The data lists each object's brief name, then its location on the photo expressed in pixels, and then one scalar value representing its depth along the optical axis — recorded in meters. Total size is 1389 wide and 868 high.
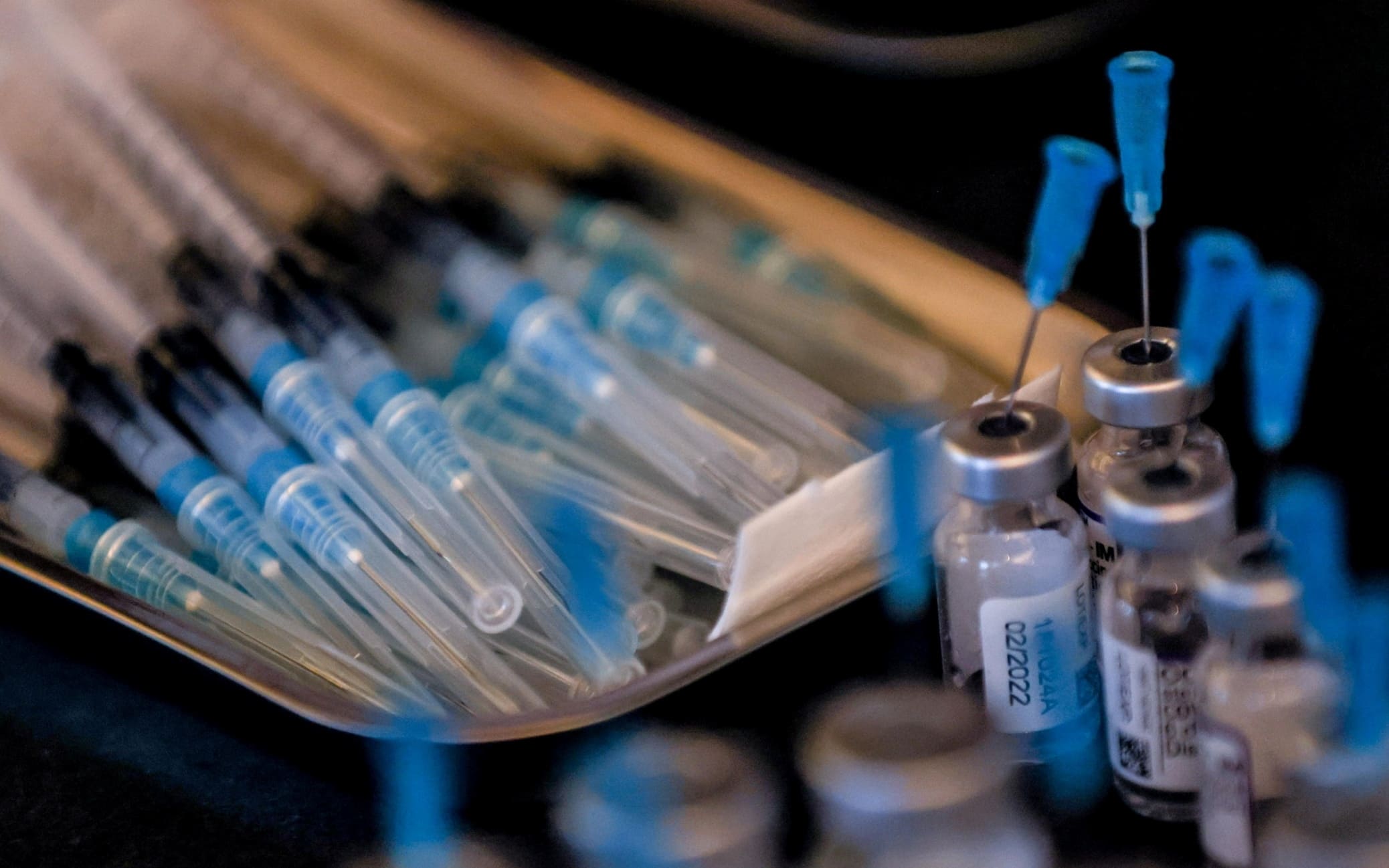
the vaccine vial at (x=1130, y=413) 0.63
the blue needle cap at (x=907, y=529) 0.65
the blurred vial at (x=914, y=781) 0.60
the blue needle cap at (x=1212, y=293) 0.61
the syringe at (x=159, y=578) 0.66
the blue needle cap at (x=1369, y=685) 0.60
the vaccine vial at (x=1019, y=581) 0.63
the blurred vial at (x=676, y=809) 0.60
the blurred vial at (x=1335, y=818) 0.60
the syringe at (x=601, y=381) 0.68
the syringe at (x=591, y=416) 0.68
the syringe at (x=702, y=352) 0.68
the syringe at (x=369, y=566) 0.66
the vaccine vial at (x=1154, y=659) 0.62
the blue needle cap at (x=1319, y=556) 0.60
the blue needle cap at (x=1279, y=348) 0.61
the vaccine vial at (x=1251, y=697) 0.61
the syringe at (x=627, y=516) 0.67
